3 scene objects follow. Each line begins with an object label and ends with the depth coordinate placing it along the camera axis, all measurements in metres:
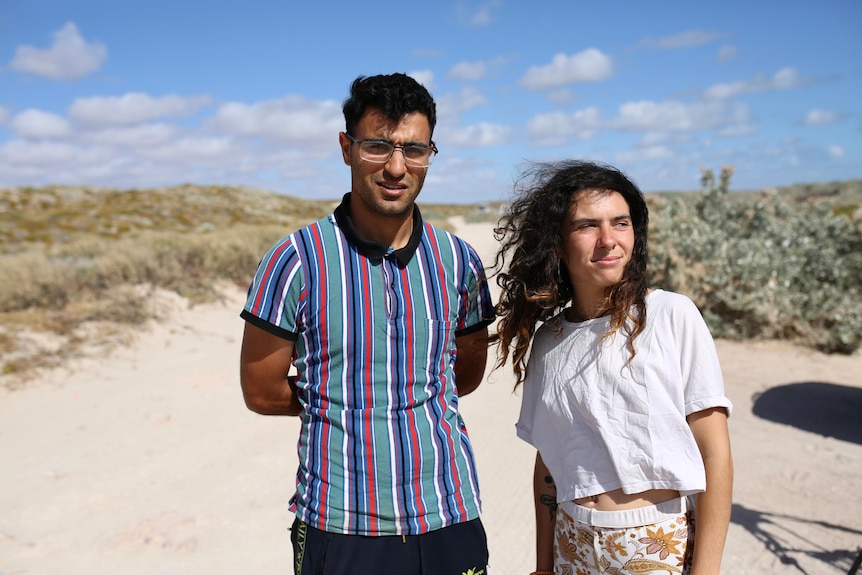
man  1.70
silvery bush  8.41
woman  1.51
